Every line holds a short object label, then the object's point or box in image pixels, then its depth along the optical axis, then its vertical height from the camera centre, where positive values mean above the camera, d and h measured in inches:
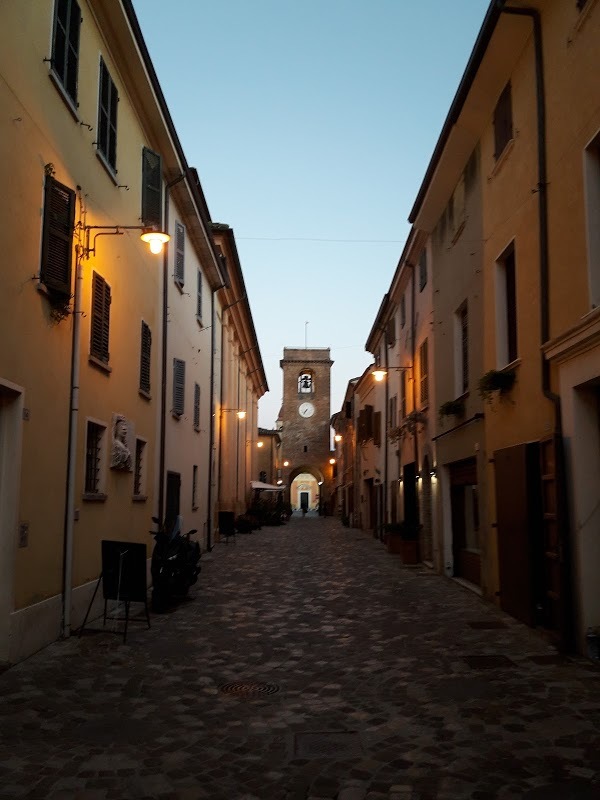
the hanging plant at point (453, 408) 508.7 +61.9
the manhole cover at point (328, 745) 187.6 -65.6
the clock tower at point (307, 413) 2406.5 +272.9
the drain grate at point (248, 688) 247.8 -66.0
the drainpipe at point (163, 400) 570.9 +75.5
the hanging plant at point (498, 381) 382.0 +60.6
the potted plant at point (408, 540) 678.5 -41.1
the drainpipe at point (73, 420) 342.0 +36.9
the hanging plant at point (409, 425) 690.2 +72.7
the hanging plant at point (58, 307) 322.7 +84.8
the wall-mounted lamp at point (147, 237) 362.0 +128.9
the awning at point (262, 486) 1616.1 +22.5
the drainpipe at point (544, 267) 302.7 +103.4
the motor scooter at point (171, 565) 415.2 -40.7
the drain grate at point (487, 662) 282.4 -64.8
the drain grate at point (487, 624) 361.4 -64.2
